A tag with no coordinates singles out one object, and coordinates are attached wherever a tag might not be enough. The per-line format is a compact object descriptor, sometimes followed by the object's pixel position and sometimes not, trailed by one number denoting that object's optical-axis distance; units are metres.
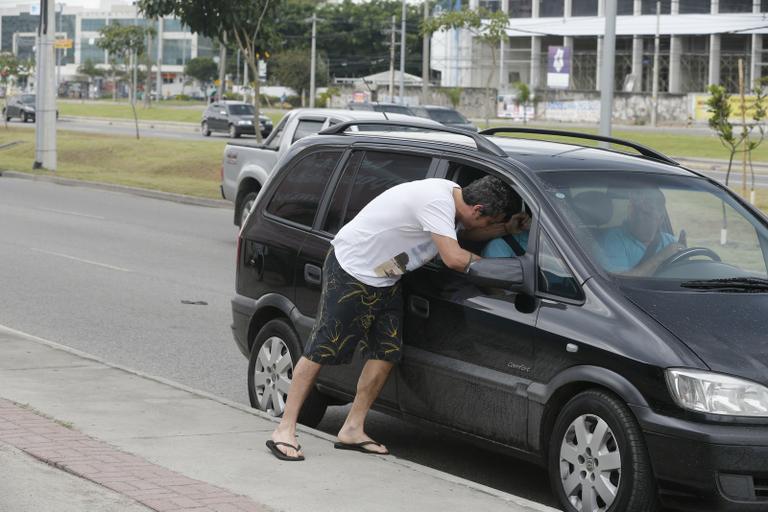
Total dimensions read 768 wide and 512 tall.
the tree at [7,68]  73.69
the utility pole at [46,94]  32.12
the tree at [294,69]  107.25
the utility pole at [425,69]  57.00
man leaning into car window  6.23
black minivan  5.33
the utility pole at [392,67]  77.12
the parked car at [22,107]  66.25
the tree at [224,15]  29.44
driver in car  6.05
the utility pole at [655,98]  77.11
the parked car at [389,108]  31.31
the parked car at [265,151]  18.03
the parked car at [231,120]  54.75
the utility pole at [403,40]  68.47
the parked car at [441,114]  35.69
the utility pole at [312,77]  91.38
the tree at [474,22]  52.03
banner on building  90.62
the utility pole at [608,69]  21.50
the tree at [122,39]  70.44
